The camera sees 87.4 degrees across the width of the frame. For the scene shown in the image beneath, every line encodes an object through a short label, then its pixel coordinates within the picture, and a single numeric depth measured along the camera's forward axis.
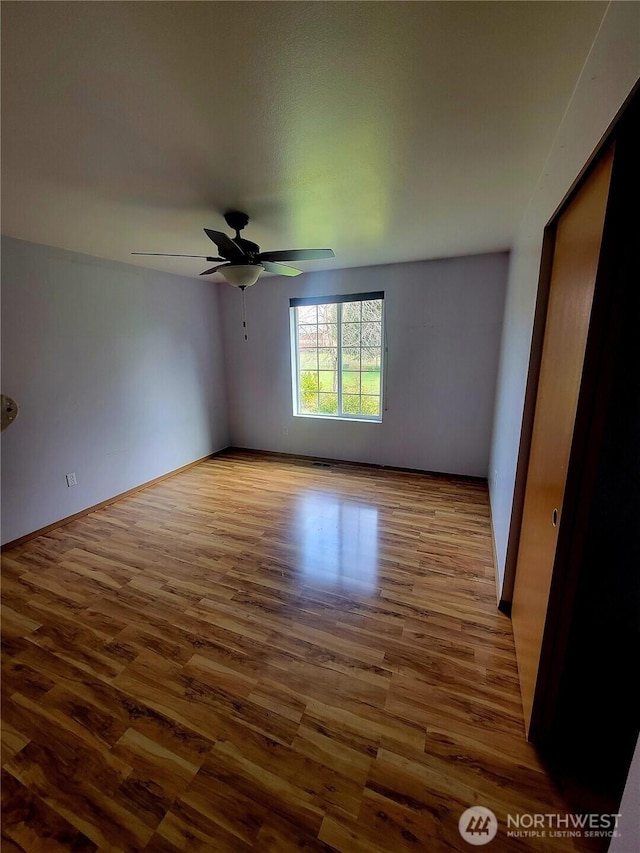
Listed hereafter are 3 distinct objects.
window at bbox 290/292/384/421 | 3.97
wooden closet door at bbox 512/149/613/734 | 1.05
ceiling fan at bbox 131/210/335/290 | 2.16
